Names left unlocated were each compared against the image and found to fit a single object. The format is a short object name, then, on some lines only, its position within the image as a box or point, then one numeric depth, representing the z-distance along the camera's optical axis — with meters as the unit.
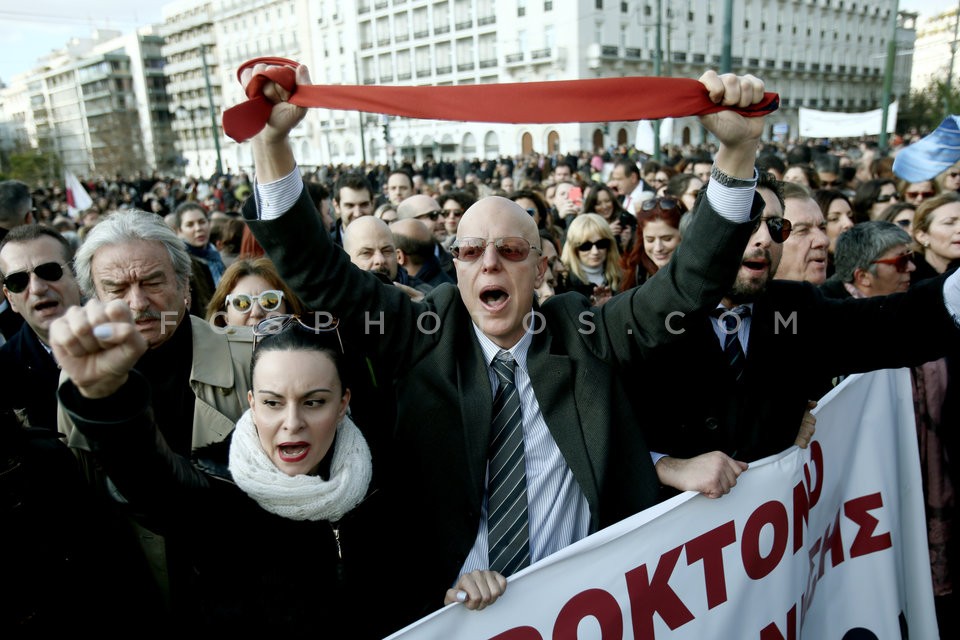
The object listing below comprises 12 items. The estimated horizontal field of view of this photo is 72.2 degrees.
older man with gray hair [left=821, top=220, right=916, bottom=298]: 3.38
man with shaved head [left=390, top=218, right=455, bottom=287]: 4.69
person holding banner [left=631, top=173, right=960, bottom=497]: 2.26
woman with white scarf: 1.70
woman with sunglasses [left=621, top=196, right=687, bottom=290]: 4.29
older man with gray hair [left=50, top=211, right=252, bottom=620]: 2.35
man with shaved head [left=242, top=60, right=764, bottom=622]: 1.83
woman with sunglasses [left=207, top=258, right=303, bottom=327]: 2.92
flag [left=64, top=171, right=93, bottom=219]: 11.30
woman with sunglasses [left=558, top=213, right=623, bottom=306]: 4.95
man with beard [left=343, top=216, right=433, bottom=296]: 3.82
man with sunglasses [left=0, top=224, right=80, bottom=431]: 2.61
